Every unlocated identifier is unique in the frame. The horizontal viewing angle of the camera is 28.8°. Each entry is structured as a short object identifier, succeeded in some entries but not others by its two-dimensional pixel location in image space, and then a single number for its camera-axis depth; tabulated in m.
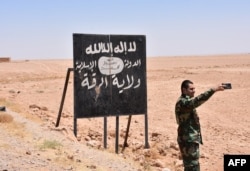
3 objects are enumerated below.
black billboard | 9.65
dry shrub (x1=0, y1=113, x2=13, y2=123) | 10.40
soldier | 6.26
